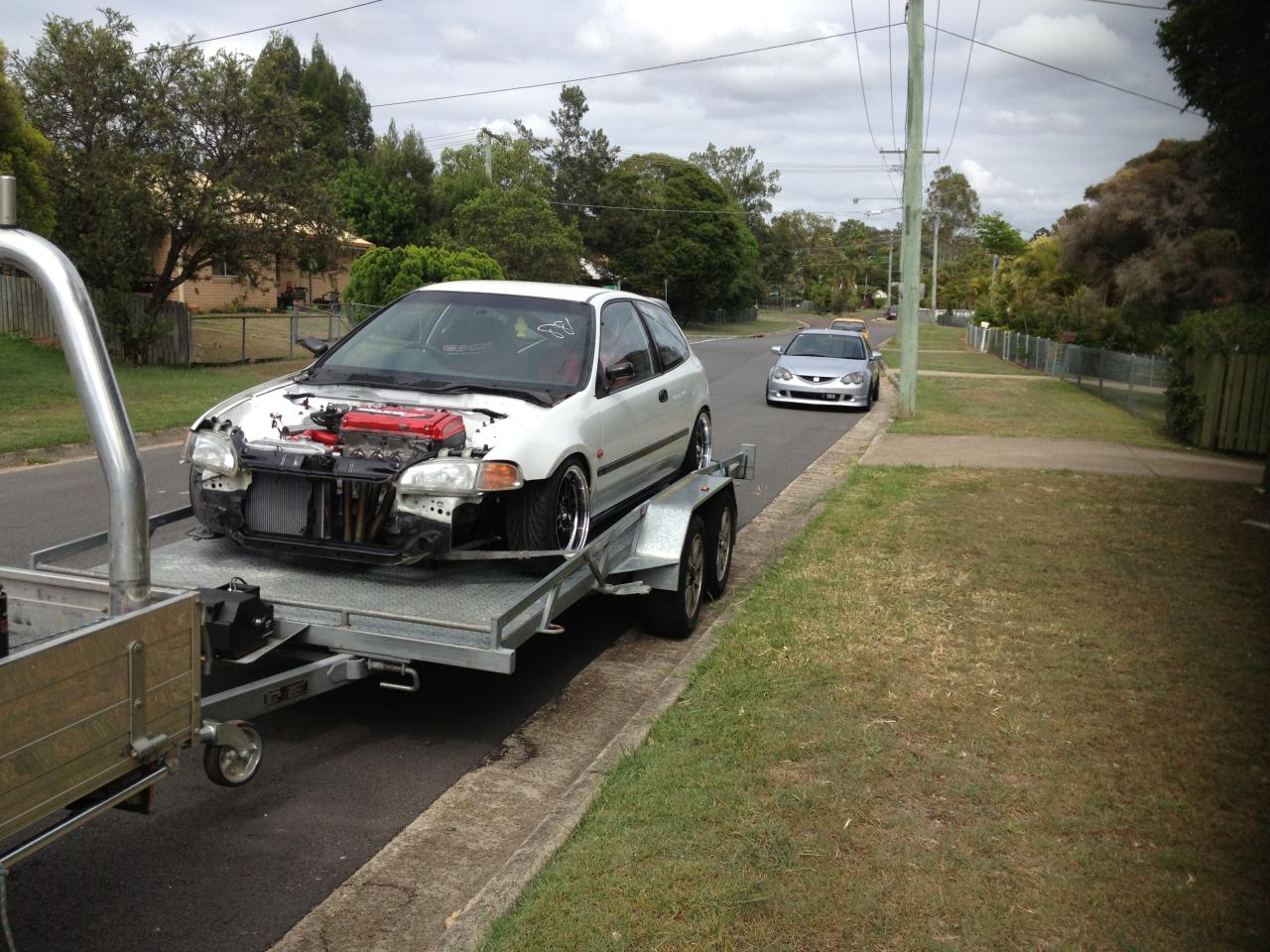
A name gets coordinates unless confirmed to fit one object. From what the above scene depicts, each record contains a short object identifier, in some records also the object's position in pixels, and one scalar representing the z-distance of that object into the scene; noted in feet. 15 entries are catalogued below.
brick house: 139.50
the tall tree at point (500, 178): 187.11
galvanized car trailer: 9.40
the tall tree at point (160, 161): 72.28
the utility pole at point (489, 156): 172.19
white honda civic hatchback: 17.34
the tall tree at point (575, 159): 225.35
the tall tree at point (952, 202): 400.88
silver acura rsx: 70.23
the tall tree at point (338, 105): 250.78
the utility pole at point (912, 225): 64.18
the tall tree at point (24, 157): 63.05
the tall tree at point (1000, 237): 318.45
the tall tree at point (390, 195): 190.80
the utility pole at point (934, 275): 296.30
